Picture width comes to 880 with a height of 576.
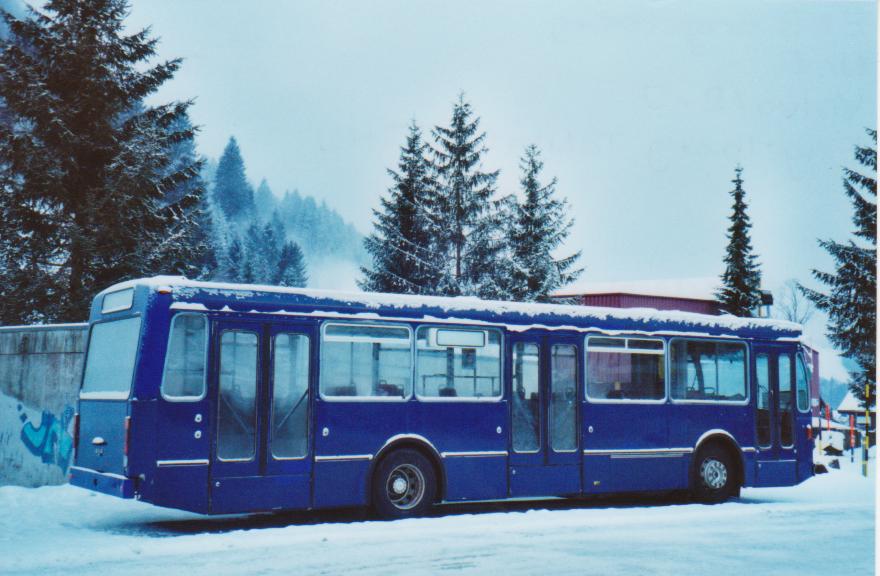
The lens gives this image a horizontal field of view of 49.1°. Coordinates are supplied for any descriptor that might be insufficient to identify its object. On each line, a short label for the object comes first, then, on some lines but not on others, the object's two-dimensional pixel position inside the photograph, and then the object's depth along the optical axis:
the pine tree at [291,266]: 79.75
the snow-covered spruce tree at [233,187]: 116.25
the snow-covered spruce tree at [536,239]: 34.31
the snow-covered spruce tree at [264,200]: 140.62
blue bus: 10.85
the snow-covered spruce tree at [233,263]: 76.31
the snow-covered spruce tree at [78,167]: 21.11
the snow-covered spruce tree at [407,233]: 34.41
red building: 50.03
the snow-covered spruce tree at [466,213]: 34.47
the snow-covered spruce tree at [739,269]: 43.53
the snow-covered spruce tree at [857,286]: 32.09
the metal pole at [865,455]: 20.35
